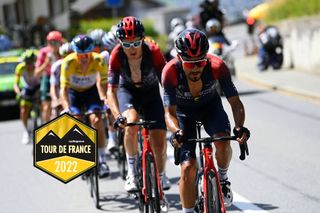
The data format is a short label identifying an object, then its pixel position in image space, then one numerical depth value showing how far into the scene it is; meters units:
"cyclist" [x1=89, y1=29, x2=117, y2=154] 12.28
